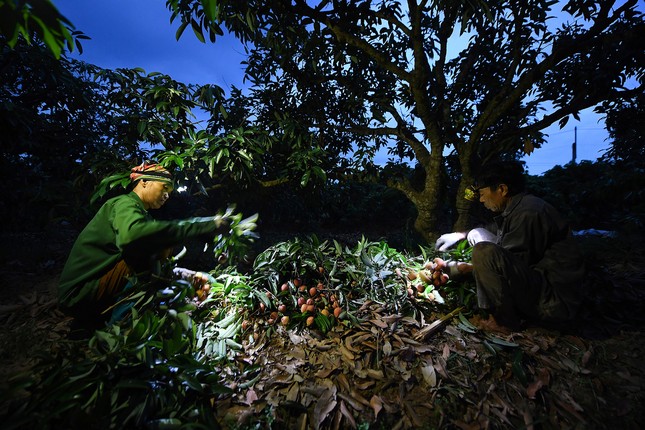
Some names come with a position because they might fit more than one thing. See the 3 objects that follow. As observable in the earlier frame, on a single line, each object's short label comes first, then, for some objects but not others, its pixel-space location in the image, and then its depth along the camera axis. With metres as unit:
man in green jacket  1.69
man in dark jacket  1.77
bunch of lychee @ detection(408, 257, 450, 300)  2.19
